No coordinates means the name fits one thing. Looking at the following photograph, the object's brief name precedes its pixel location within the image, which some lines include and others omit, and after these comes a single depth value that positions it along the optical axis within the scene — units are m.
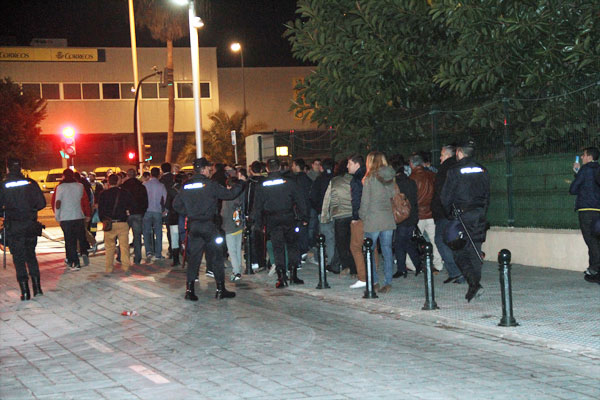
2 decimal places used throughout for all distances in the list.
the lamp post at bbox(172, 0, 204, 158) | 21.70
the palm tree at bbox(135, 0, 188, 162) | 48.41
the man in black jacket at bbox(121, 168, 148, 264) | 17.08
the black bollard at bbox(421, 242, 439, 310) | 10.47
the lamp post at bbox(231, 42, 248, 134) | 56.84
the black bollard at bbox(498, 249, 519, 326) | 9.12
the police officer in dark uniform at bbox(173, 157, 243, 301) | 12.12
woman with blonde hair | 11.95
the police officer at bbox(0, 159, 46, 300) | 12.62
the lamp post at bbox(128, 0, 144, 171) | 44.62
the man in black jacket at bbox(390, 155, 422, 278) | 13.12
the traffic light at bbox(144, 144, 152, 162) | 41.66
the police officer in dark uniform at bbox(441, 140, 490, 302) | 10.64
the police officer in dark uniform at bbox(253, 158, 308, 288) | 13.03
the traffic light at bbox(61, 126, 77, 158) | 30.42
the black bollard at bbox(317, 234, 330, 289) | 12.65
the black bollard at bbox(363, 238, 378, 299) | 11.50
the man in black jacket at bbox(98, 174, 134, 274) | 16.16
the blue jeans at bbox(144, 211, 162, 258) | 17.72
